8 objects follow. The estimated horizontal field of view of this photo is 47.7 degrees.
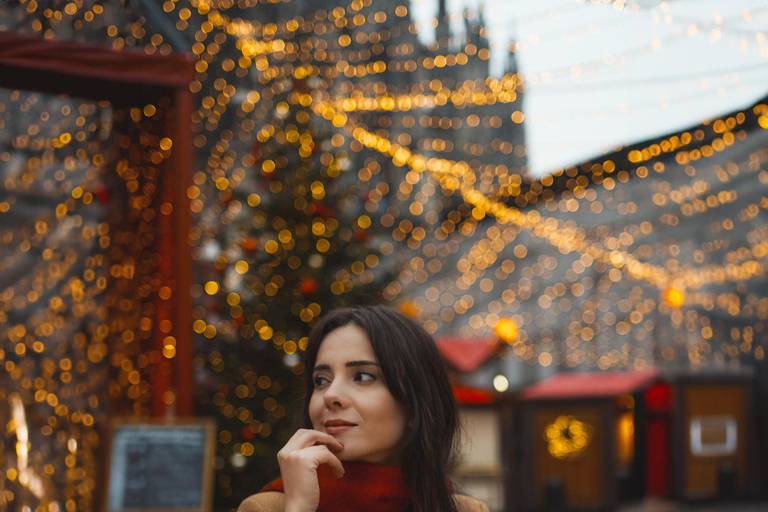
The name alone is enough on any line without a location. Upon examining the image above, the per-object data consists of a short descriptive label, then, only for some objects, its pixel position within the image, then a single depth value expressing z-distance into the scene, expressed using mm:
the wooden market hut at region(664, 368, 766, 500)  11711
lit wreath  10516
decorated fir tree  6340
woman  1902
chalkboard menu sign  4199
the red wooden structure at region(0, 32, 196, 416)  4164
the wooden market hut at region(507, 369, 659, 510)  10367
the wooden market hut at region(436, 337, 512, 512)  9586
